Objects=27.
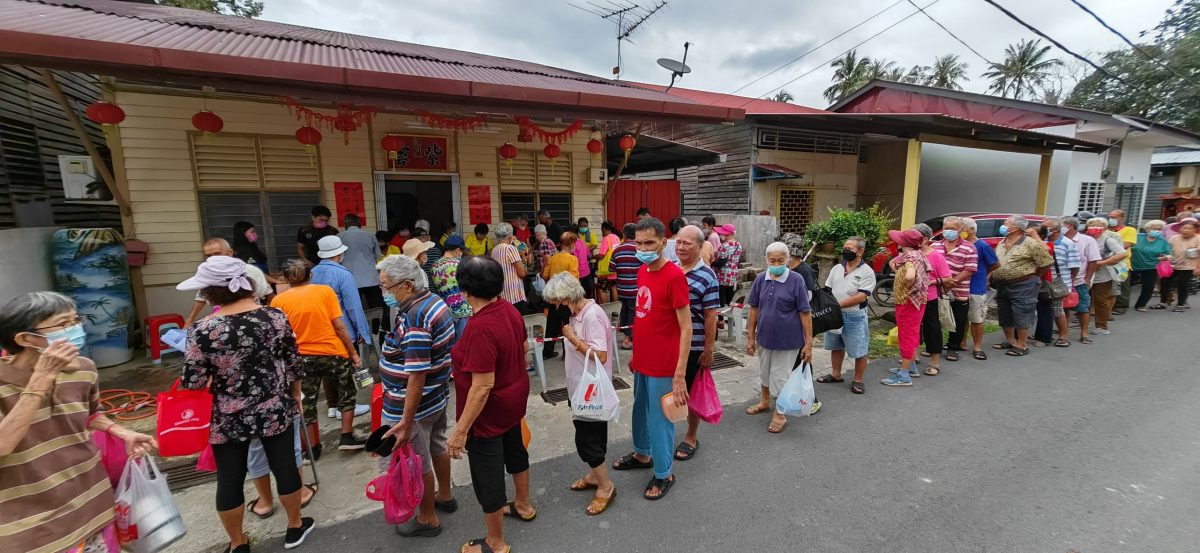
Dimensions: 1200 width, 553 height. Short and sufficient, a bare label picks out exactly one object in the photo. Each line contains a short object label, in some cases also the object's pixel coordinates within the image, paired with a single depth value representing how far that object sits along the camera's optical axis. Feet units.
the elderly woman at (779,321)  12.84
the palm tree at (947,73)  105.40
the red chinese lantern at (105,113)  16.61
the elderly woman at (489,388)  7.47
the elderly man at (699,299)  10.66
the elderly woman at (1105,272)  22.44
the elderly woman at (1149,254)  25.67
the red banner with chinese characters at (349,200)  22.84
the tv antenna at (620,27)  45.71
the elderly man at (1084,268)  21.26
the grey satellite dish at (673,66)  30.68
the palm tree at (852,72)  107.14
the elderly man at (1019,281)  18.97
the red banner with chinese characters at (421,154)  23.73
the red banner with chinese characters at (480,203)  25.59
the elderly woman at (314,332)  11.07
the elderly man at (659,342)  9.53
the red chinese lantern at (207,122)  18.02
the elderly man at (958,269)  17.79
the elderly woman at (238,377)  7.73
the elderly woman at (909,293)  15.83
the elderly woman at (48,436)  5.63
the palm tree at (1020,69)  103.24
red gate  32.65
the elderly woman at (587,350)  9.63
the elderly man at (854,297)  14.65
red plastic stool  19.10
